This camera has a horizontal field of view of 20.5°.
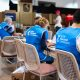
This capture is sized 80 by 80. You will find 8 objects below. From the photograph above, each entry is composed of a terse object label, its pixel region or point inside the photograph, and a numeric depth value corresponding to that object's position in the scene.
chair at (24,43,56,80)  2.71
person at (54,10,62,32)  10.80
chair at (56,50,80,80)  2.01
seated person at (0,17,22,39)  5.17
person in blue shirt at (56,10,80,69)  2.27
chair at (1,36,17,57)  4.25
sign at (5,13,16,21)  10.12
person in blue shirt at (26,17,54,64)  3.30
